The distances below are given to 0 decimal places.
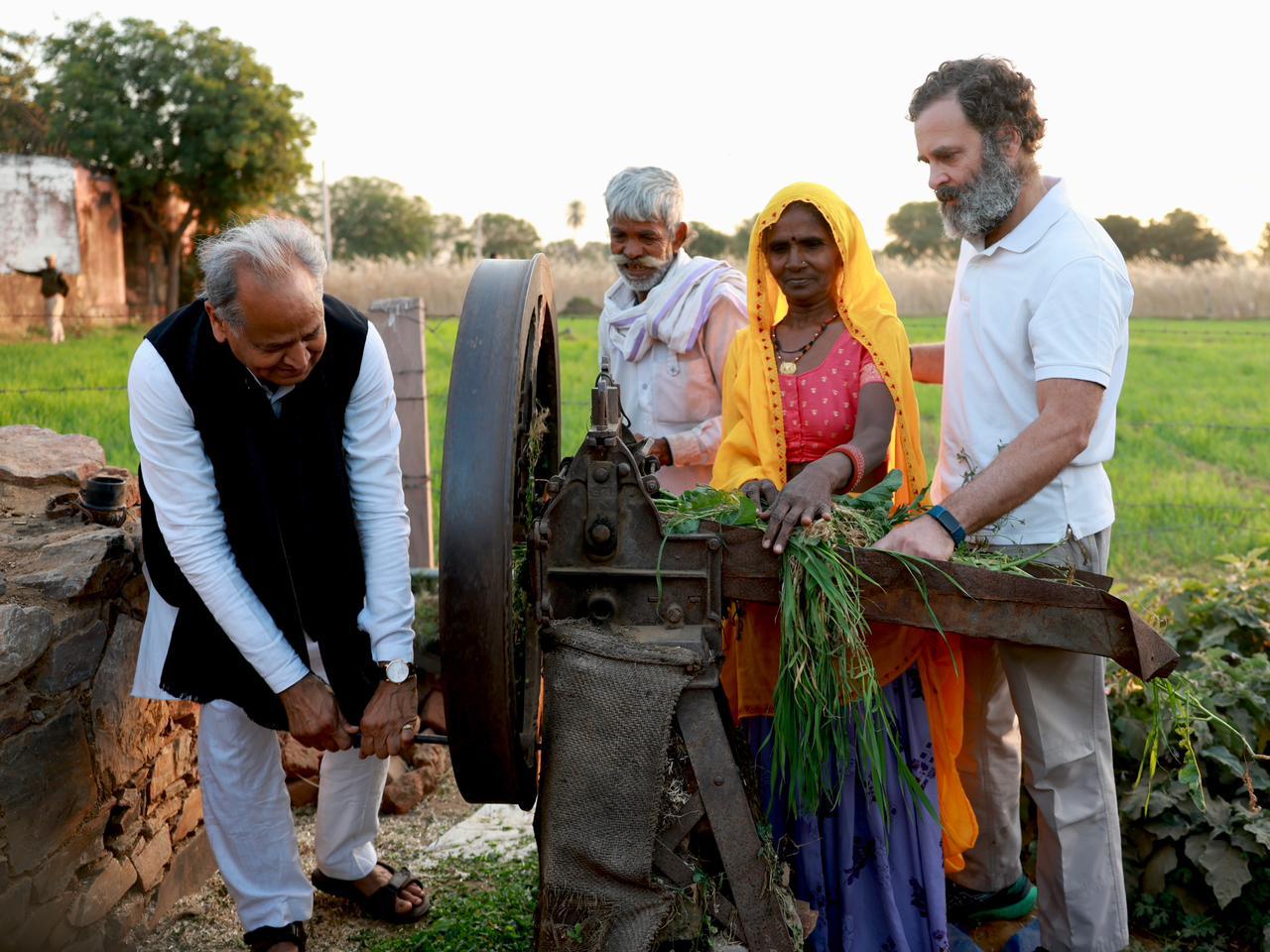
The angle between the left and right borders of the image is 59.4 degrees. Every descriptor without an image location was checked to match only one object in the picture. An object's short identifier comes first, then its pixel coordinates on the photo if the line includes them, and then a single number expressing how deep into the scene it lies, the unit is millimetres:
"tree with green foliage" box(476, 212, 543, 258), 42388
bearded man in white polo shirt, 2840
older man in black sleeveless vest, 2709
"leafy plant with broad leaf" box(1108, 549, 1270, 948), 3643
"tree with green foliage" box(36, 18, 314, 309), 21891
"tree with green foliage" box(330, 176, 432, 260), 48906
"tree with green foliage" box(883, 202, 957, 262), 52406
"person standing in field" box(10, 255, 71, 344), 7633
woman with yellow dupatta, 3076
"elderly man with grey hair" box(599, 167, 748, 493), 3973
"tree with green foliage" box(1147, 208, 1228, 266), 46312
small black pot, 3541
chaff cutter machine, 2514
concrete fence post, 5414
